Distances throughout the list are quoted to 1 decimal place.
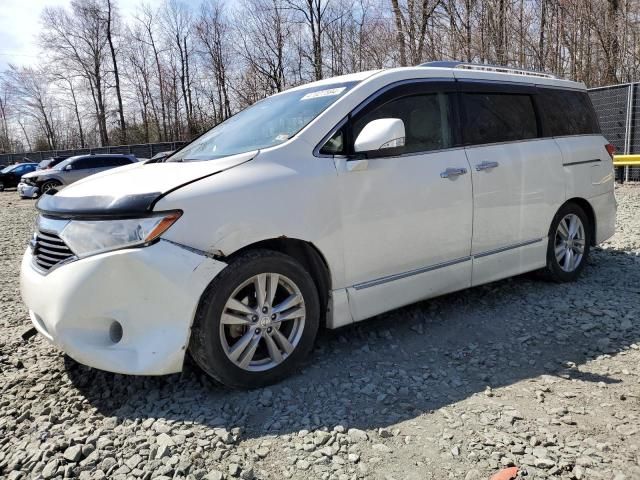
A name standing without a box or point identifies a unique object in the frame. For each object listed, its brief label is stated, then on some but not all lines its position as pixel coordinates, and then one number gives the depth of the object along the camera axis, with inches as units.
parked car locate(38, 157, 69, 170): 1009.6
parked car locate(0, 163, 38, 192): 1056.3
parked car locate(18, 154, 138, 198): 800.3
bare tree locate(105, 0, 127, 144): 1786.4
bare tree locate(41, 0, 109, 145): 1777.2
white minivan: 103.8
